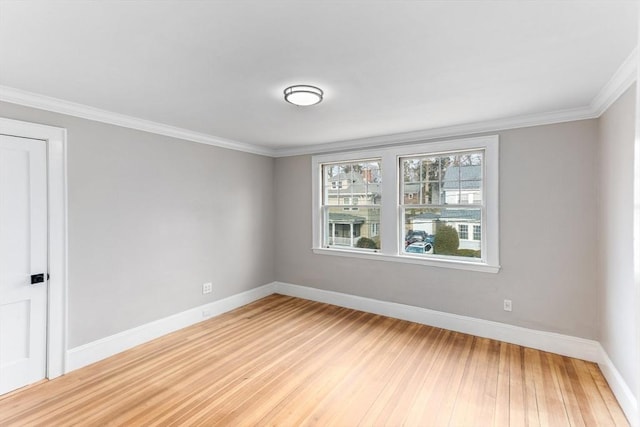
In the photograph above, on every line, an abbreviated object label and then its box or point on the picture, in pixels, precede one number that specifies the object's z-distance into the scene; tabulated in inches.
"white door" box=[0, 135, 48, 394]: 99.7
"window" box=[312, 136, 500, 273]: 143.3
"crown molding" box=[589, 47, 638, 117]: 78.8
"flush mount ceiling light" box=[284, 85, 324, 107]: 94.3
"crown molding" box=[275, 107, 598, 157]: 121.3
